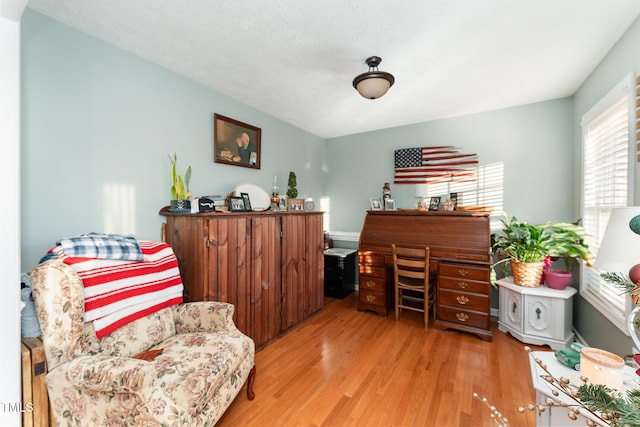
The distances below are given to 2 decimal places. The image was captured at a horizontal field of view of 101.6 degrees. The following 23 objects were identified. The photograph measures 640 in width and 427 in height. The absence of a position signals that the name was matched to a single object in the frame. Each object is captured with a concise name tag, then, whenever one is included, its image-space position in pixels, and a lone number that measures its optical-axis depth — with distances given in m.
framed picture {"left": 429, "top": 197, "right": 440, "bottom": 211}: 3.24
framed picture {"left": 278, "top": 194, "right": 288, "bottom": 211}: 3.21
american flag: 3.33
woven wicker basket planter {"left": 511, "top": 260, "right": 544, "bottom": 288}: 2.58
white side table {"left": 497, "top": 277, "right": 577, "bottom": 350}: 2.44
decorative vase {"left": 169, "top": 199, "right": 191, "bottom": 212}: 2.13
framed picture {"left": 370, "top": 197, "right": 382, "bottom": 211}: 3.65
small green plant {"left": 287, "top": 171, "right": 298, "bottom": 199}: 3.40
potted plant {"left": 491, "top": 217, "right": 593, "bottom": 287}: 2.52
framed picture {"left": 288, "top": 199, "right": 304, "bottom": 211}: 3.23
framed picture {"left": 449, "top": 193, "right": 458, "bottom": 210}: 3.15
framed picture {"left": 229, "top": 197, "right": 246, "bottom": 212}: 2.40
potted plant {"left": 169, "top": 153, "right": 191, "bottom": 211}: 2.14
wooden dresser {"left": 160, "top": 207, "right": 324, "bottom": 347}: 2.03
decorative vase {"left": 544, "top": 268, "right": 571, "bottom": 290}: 2.50
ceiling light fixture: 1.97
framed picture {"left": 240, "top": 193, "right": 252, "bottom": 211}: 2.55
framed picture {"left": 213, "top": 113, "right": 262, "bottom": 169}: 2.64
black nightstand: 3.80
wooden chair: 2.85
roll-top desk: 2.66
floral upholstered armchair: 1.13
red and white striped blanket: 1.46
